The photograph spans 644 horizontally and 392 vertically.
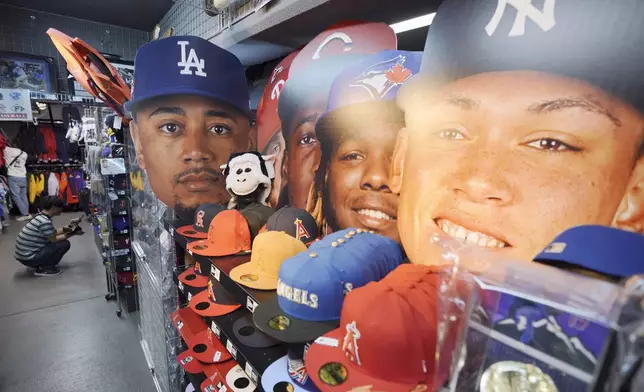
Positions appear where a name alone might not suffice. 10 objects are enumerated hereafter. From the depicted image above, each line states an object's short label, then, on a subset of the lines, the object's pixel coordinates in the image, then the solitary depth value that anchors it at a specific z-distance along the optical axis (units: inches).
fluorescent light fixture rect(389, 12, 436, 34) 43.8
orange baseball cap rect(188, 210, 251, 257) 59.1
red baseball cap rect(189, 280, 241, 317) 55.6
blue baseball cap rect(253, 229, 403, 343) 36.2
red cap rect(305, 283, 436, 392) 27.0
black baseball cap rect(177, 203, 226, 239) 72.6
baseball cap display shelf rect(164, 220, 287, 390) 42.3
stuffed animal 72.8
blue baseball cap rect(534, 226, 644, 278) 18.5
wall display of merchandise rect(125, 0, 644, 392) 15.9
